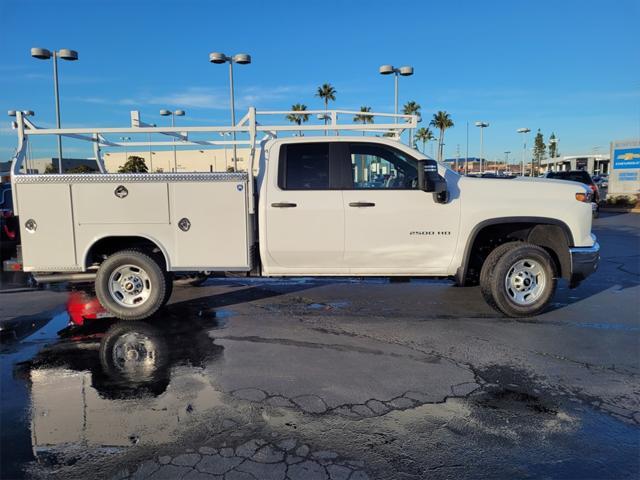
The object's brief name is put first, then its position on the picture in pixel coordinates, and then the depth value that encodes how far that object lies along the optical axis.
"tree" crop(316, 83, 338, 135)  61.94
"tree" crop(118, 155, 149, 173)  31.69
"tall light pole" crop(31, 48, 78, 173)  16.86
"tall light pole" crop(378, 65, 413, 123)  14.88
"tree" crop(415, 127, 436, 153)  70.01
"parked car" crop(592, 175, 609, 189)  45.54
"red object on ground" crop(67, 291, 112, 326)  6.51
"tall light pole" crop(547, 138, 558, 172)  88.72
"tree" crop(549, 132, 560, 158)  90.62
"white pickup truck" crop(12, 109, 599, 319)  5.91
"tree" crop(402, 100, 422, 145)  56.69
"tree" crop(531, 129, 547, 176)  83.69
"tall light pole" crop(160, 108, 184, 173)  13.80
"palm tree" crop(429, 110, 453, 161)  67.50
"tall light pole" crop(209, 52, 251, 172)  17.25
